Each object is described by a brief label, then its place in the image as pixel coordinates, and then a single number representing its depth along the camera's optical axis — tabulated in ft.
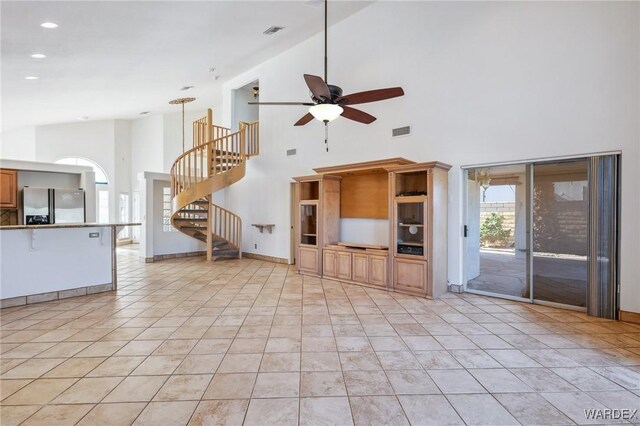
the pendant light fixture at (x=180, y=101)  33.55
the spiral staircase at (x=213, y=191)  25.88
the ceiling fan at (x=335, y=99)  12.64
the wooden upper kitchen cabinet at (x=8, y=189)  24.75
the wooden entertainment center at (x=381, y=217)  16.84
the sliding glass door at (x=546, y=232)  13.30
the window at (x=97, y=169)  40.22
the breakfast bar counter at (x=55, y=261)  14.53
